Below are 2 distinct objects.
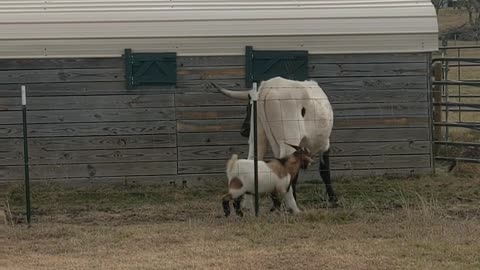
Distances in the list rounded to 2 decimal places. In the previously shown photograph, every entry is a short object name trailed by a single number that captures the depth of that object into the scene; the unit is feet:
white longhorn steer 31.35
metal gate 40.32
